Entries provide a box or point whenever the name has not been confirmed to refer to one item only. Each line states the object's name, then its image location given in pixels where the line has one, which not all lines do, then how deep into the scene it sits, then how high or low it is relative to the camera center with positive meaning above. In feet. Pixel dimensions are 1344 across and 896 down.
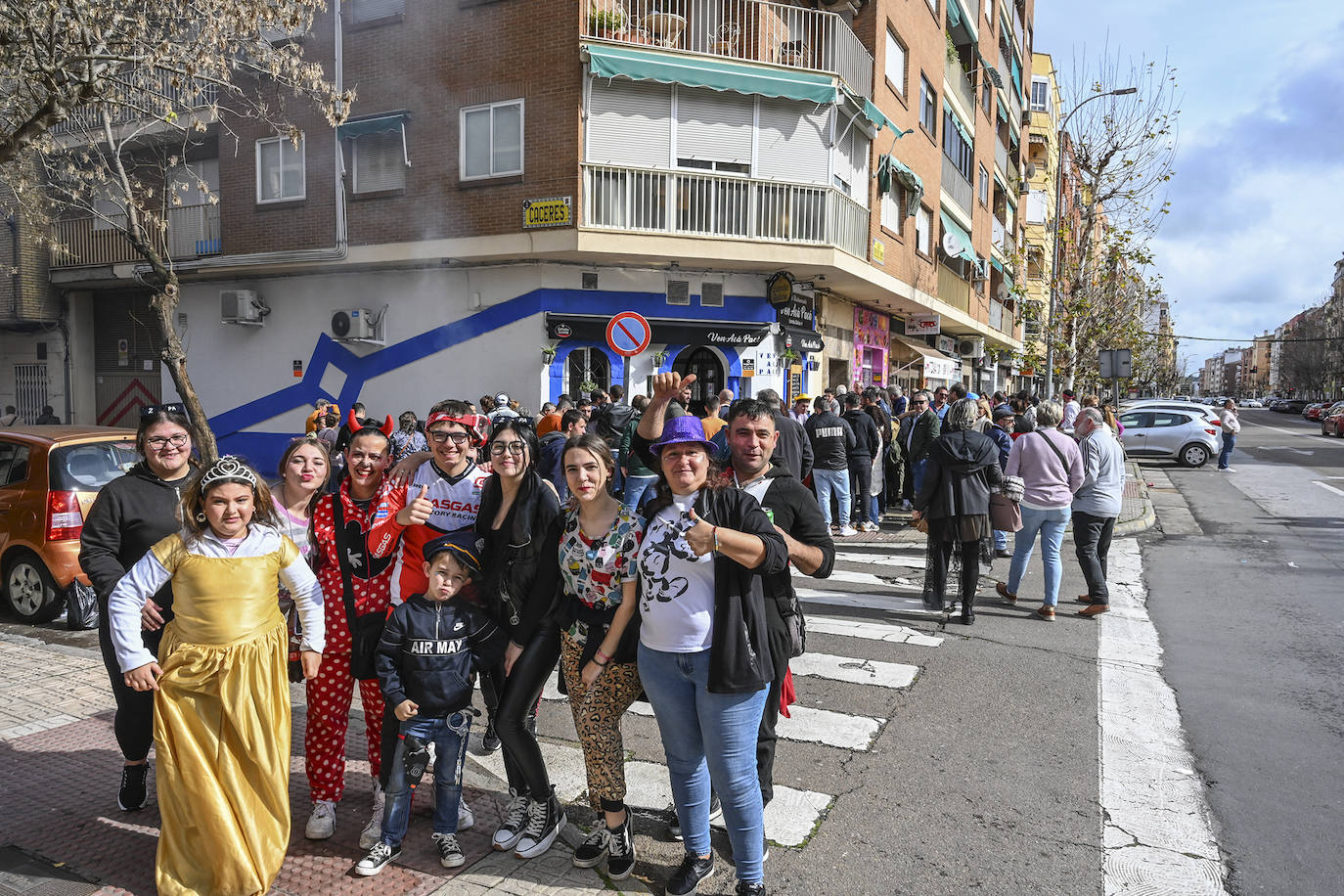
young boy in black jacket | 10.98 -3.64
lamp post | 82.56 +14.46
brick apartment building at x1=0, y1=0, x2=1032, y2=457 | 49.16 +11.86
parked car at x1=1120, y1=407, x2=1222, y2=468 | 74.33 -2.52
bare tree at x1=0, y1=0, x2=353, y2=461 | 22.25 +10.21
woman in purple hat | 9.84 -2.70
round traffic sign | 36.17 +2.94
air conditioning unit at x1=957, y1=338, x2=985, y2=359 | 109.81 +7.47
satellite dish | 75.51 +14.24
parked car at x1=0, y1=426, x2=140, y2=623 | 22.88 -2.84
